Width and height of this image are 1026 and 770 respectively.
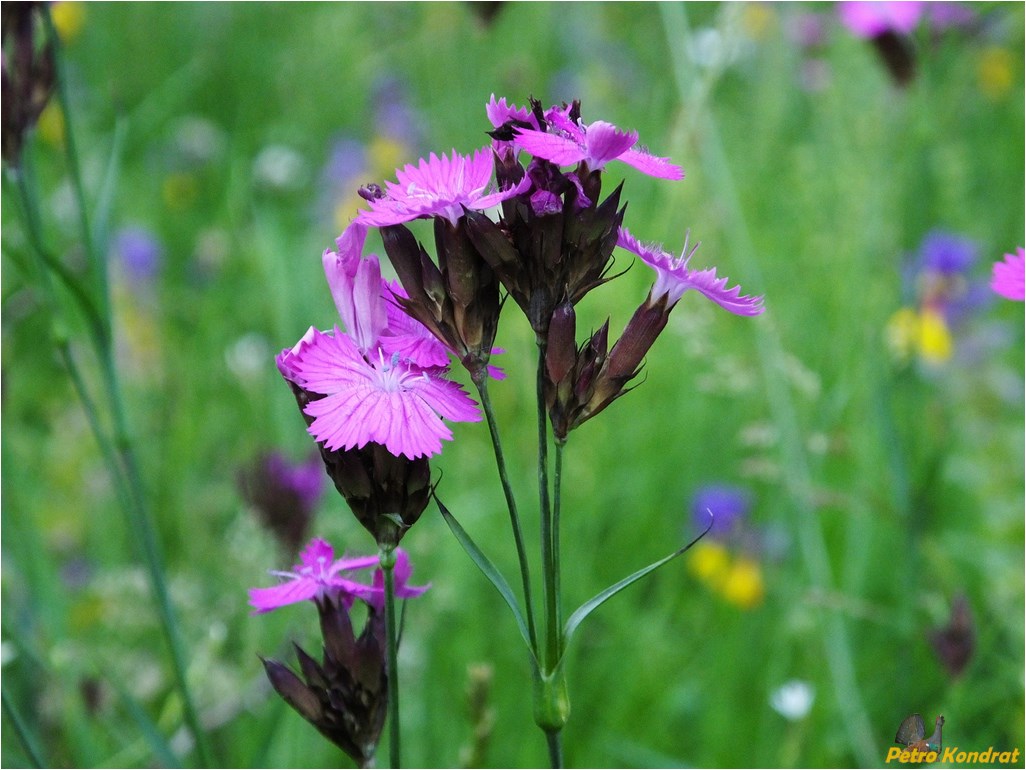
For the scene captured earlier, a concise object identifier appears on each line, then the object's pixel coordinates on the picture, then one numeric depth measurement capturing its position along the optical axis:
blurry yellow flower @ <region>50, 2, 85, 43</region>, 3.62
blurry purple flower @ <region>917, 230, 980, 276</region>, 2.49
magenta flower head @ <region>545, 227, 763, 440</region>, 0.79
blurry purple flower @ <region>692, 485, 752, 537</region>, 2.12
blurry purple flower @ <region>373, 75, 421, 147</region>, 4.01
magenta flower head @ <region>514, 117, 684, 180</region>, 0.73
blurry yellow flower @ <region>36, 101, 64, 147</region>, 3.54
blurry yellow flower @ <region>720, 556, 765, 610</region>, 2.00
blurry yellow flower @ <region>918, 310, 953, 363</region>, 2.28
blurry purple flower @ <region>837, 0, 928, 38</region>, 2.06
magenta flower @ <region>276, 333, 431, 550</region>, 0.79
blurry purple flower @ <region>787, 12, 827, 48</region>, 3.93
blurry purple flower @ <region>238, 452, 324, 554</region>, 1.77
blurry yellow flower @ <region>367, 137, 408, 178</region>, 3.72
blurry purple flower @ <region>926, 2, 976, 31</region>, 2.17
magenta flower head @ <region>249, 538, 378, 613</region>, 0.87
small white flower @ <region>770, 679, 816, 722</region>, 1.30
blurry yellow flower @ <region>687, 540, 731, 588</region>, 2.08
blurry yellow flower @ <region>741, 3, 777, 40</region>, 3.80
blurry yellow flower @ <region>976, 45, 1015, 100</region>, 4.01
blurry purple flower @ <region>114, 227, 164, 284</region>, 2.94
